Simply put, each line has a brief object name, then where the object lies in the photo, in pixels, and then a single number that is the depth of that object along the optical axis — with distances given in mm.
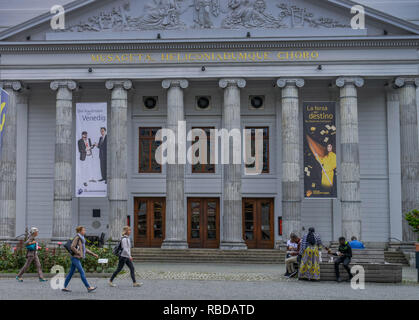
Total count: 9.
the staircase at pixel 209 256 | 27250
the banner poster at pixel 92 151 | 28062
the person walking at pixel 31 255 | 17547
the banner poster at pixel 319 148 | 27812
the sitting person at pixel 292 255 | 19256
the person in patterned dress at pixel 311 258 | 18109
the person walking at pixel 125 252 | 16078
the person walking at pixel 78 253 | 14984
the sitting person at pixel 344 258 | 17969
